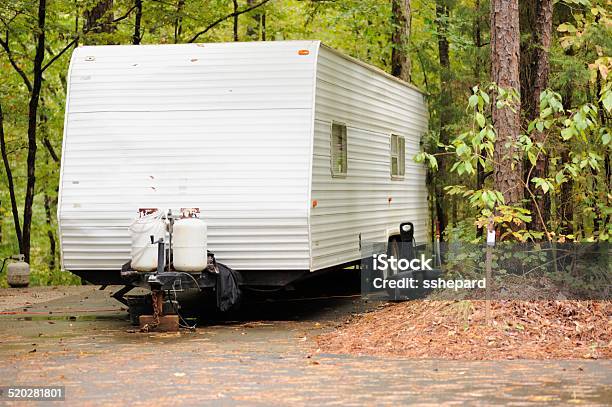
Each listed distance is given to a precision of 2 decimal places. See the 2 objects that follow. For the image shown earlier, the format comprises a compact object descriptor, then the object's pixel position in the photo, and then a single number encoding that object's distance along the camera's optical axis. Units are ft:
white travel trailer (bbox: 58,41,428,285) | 39.09
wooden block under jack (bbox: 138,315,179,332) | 37.93
